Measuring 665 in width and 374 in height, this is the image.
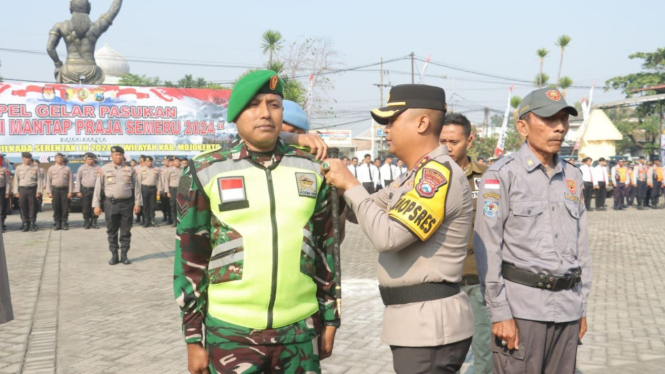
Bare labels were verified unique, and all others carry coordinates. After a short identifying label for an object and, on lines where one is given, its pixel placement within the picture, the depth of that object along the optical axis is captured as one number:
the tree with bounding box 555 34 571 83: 48.50
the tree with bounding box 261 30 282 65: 36.44
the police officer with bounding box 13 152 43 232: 17.22
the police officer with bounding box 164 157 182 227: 18.89
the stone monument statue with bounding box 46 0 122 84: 32.03
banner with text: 21.72
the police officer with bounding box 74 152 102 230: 17.25
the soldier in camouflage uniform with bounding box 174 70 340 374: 2.60
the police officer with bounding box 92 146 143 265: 11.48
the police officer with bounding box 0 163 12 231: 17.22
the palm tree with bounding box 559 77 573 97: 45.41
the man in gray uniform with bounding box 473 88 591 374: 3.28
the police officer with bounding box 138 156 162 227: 18.84
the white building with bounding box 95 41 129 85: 72.31
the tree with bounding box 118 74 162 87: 74.75
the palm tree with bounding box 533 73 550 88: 47.00
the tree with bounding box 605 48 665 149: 45.63
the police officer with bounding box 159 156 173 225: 19.34
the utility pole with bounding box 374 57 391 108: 58.19
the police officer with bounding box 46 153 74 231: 17.52
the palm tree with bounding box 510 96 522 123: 46.62
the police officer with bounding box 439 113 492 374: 4.39
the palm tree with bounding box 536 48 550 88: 46.72
